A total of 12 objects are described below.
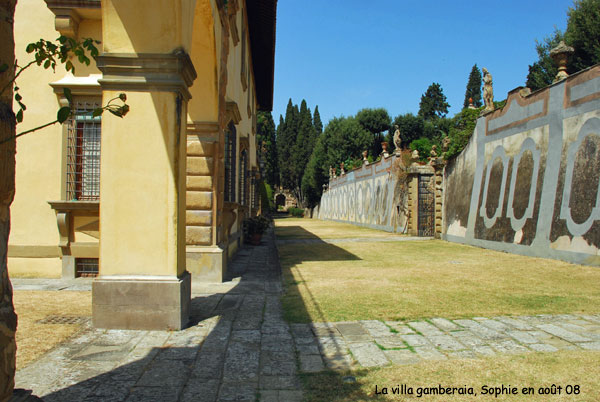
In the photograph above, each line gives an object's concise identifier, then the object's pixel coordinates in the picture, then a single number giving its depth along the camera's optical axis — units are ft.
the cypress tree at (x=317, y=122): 213.44
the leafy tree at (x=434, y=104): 181.37
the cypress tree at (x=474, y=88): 175.04
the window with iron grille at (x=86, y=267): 23.34
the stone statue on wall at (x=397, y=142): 68.24
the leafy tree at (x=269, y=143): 143.02
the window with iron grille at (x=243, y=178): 41.05
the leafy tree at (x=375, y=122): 143.23
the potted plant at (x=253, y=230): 45.42
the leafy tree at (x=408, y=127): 149.37
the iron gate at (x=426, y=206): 59.26
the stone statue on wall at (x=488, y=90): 42.37
